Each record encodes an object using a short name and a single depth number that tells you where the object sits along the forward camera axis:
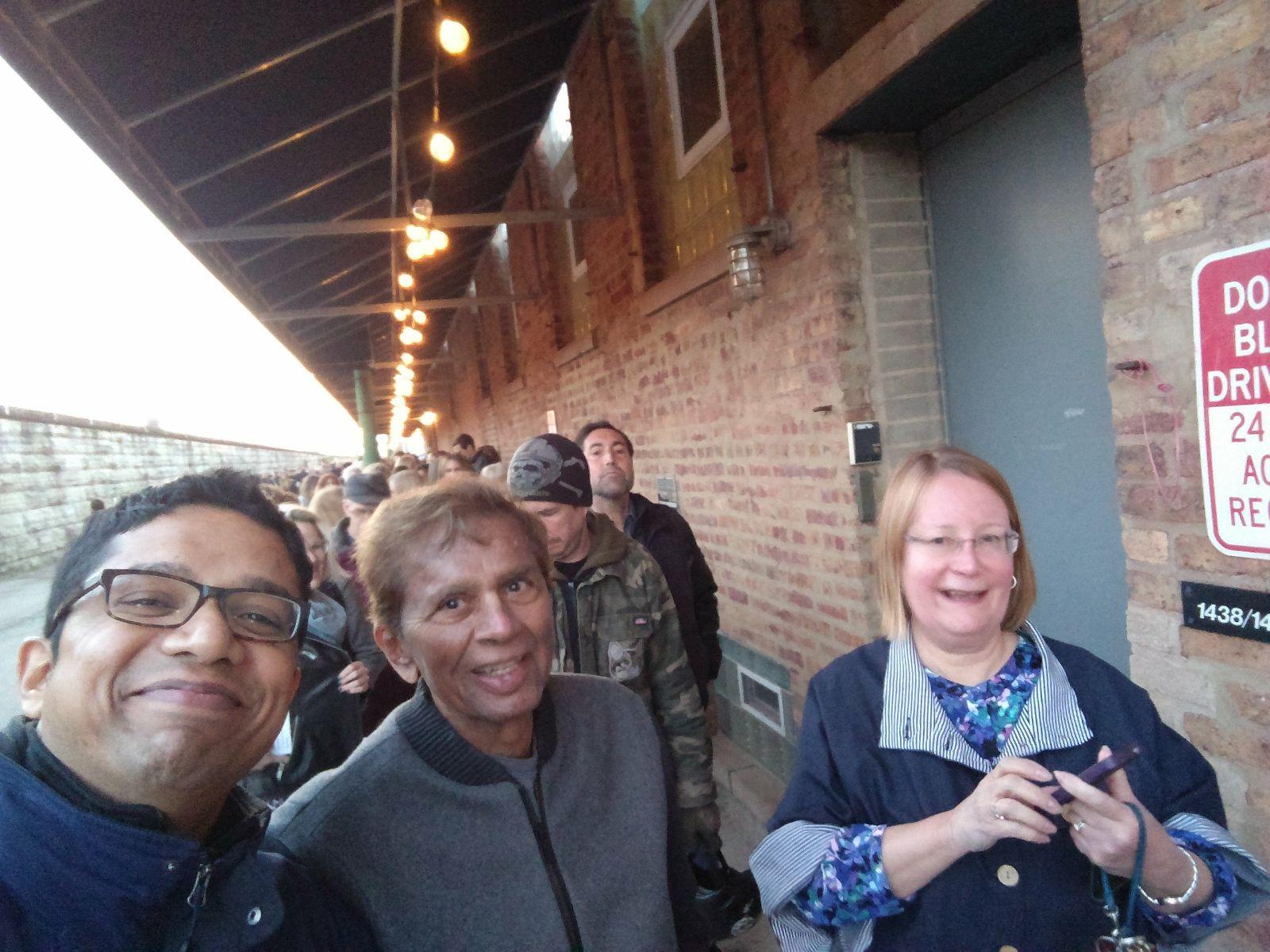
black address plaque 1.65
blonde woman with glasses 1.27
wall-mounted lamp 3.52
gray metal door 2.55
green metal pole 17.39
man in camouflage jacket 2.38
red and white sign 1.57
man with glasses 0.80
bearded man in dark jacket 3.19
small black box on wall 3.21
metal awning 3.64
